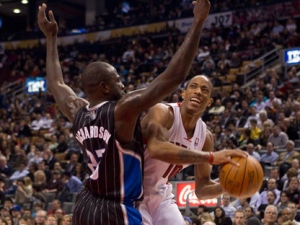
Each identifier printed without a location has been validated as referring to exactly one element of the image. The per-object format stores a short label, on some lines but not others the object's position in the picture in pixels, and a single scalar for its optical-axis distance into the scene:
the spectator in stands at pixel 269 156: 13.82
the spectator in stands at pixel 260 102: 16.91
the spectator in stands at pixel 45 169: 17.16
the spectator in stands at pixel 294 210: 10.69
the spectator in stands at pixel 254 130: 15.16
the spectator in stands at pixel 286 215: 10.44
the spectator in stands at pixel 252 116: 16.09
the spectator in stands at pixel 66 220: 11.50
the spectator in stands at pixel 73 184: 15.84
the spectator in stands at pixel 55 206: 14.20
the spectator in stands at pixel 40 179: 16.56
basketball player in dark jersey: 4.39
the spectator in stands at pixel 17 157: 18.96
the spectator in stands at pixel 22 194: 16.14
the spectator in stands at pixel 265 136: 14.70
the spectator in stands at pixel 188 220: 10.80
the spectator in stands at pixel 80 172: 16.26
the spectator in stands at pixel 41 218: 12.47
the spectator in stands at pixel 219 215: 11.05
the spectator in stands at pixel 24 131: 21.86
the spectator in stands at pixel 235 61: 22.33
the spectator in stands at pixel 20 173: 17.95
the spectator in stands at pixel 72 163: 16.97
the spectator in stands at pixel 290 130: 14.72
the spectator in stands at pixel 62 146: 19.23
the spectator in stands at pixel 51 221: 11.88
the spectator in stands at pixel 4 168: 18.55
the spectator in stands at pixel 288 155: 13.41
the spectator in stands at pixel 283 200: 11.49
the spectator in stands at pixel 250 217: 9.83
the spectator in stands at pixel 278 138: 14.41
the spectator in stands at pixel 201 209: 12.13
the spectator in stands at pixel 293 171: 12.07
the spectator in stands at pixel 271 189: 12.09
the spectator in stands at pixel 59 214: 12.92
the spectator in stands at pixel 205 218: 10.70
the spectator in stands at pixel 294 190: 11.72
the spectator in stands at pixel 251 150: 13.61
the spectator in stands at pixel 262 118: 15.35
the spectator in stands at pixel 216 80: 20.48
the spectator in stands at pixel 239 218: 10.56
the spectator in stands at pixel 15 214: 13.82
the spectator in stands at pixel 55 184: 16.41
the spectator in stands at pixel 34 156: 18.55
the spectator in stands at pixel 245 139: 14.94
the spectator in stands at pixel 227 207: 12.28
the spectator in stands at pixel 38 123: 22.38
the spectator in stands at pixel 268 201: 11.63
